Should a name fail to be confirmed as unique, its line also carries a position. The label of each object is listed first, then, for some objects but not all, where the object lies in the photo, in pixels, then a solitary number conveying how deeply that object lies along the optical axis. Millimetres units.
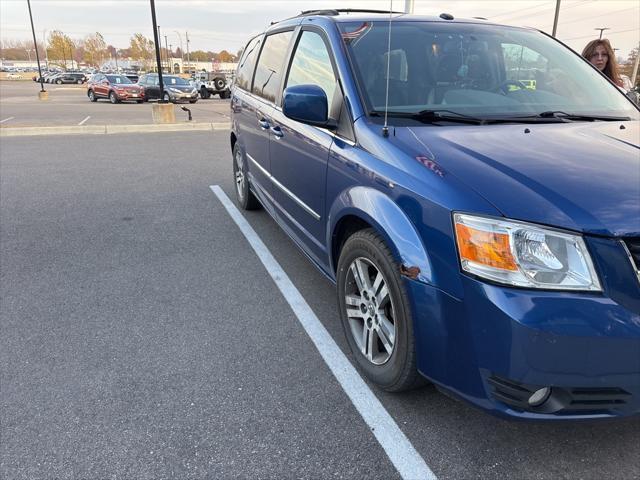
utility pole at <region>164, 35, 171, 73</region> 107906
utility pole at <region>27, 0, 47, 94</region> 29438
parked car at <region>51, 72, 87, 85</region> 62469
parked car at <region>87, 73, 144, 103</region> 26266
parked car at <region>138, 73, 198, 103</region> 25688
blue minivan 1729
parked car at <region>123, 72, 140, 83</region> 29208
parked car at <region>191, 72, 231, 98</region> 32094
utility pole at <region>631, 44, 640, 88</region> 34441
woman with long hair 5195
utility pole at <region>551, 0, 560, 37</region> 23594
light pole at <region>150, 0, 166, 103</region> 13273
